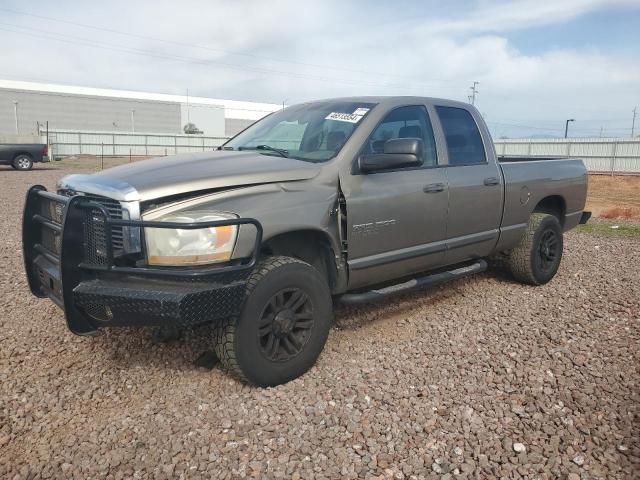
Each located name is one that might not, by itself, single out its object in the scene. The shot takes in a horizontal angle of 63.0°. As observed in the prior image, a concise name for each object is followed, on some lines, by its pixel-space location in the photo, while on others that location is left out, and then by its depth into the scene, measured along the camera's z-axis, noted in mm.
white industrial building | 58188
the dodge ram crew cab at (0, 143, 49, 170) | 22328
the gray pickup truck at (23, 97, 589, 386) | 2773
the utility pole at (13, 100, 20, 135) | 56000
